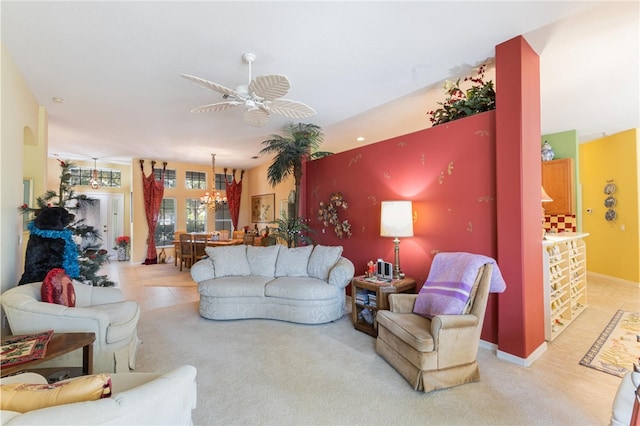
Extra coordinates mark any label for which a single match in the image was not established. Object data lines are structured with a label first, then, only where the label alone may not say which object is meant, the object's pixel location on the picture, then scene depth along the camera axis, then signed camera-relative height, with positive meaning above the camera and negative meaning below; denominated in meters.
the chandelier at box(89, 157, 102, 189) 8.12 +1.09
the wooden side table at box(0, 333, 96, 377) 1.55 -0.81
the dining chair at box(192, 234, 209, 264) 6.59 -0.68
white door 8.40 +0.10
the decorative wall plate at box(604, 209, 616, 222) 5.51 -0.02
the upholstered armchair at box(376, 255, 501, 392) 2.09 -0.98
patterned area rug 2.47 -1.31
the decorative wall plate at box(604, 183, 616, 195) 5.51 +0.50
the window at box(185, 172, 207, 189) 8.79 +1.16
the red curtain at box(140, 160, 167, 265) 7.86 +0.30
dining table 6.44 -0.59
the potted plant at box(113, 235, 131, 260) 8.48 -0.84
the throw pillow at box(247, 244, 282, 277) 4.13 -0.63
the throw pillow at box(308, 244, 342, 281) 3.88 -0.62
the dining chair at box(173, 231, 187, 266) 7.28 -0.75
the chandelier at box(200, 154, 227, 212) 7.43 +0.50
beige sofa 3.50 -0.86
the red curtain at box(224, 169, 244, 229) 9.33 +0.66
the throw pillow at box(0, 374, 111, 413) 0.91 -0.58
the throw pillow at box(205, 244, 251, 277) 4.05 -0.63
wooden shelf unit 2.90 -0.79
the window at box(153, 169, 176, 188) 8.26 +1.20
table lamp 3.23 -0.04
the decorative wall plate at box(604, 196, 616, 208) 5.51 +0.24
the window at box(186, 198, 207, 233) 8.80 +0.04
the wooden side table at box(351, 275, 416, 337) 3.11 -0.93
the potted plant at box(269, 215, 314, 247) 4.86 -0.25
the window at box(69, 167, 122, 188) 8.18 +1.23
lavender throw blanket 2.32 -0.59
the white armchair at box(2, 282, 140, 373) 2.03 -0.80
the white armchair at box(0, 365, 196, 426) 0.82 -0.61
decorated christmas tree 3.20 -0.23
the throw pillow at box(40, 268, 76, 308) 2.25 -0.57
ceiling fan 2.34 +1.10
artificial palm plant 4.78 +1.13
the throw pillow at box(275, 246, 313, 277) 4.06 -0.65
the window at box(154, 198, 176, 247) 8.30 -0.16
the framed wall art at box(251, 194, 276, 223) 8.34 +0.28
